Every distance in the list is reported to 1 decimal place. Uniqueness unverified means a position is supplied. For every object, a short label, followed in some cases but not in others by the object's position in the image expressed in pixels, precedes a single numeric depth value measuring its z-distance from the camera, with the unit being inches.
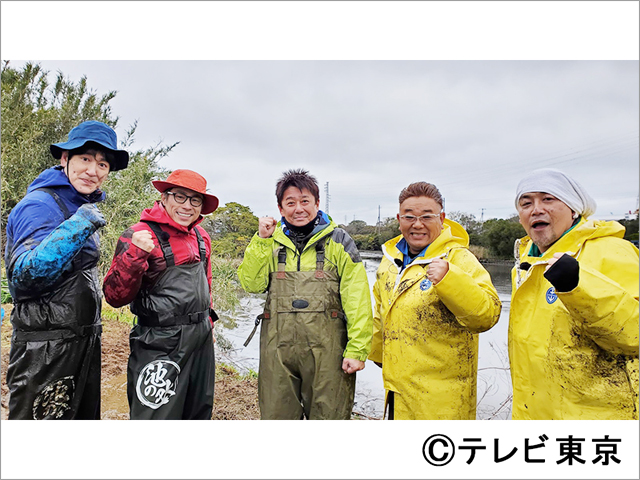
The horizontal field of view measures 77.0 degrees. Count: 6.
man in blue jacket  98.7
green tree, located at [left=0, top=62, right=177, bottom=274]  264.7
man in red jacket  105.8
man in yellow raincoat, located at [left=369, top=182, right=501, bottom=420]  101.0
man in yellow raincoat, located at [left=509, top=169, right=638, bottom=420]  76.4
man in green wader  113.1
